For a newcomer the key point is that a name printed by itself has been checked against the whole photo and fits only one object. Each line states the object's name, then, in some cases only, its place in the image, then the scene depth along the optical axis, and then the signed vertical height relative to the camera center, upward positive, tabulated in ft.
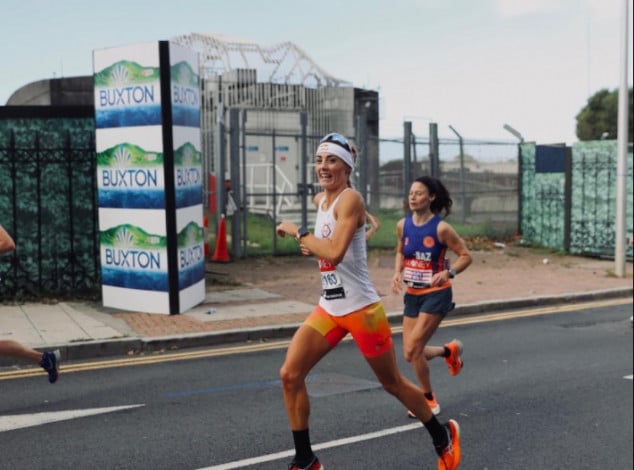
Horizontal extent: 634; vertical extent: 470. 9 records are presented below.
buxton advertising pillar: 37.52 -0.35
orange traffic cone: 55.98 -5.43
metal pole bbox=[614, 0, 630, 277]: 54.08 +0.61
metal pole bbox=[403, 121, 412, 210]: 66.80 +0.99
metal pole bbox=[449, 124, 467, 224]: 71.94 -2.62
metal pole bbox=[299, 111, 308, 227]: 60.29 -0.10
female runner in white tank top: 16.44 -2.86
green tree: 212.23 +12.01
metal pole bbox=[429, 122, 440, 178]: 68.39 +1.23
